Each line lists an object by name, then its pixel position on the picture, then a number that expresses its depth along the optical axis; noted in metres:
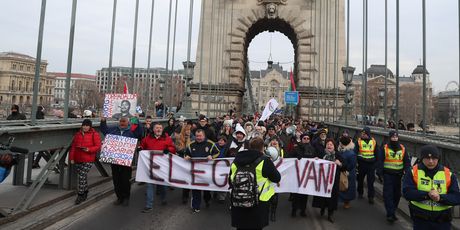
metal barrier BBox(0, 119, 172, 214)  6.84
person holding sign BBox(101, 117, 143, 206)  8.54
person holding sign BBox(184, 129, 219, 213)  8.53
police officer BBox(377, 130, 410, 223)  7.82
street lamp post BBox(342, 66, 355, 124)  23.48
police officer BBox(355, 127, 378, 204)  9.62
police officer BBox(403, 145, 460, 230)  4.72
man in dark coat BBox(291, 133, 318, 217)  8.15
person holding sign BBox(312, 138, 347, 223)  7.98
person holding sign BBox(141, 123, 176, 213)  8.83
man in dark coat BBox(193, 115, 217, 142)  11.04
